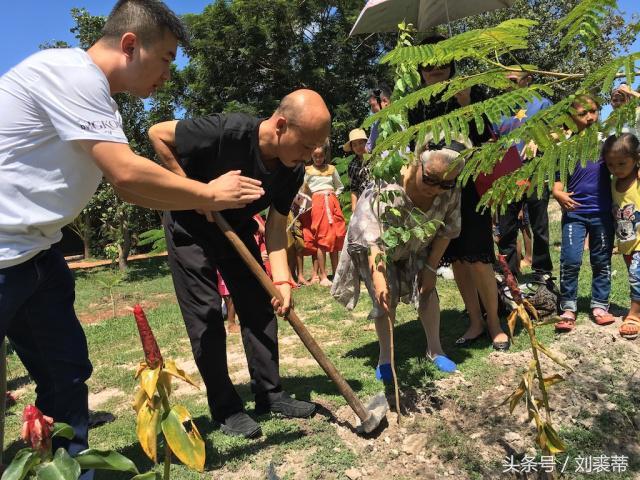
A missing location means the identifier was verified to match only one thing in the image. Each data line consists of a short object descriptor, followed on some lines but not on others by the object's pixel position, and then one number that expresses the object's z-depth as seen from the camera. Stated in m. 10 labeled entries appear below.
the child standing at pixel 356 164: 5.94
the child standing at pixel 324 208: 7.11
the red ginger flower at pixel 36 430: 1.02
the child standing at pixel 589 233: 4.21
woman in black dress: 3.62
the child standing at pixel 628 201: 3.97
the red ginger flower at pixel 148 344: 1.53
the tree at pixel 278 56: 16.42
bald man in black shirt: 2.72
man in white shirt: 1.80
